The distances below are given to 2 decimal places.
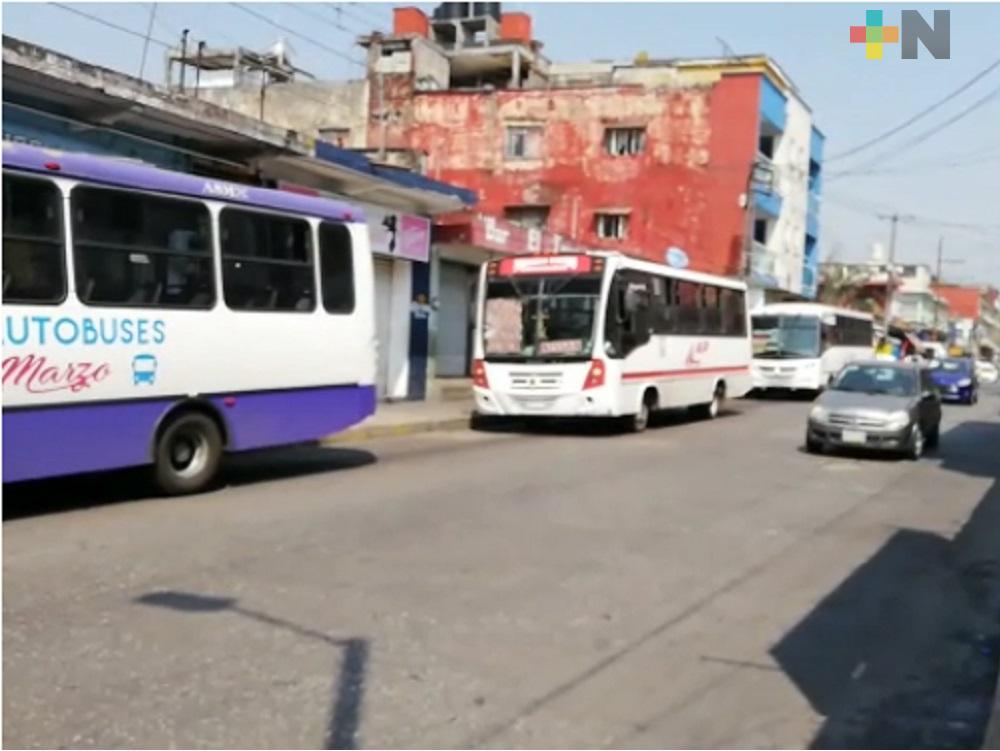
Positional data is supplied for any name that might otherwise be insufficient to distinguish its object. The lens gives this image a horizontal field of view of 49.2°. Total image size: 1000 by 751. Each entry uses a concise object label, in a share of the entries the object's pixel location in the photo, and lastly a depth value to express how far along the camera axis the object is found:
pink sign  22.23
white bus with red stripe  18.17
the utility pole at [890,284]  68.75
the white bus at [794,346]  32.72
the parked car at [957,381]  36.47
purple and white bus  8.80
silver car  16.20
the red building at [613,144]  43.66
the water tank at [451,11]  53.38
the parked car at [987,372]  65.75
